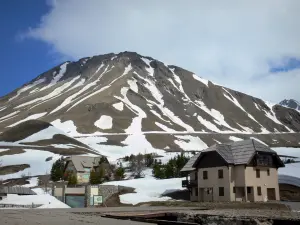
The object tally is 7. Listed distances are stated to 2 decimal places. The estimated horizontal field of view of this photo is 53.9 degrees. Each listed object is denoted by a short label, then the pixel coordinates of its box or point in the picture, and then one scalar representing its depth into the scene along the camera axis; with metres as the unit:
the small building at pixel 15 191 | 40.56
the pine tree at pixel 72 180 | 56.68
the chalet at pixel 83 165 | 72.43
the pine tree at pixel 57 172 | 67.85
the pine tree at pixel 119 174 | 65.56
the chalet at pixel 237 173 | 37.36
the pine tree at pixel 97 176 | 60.89
